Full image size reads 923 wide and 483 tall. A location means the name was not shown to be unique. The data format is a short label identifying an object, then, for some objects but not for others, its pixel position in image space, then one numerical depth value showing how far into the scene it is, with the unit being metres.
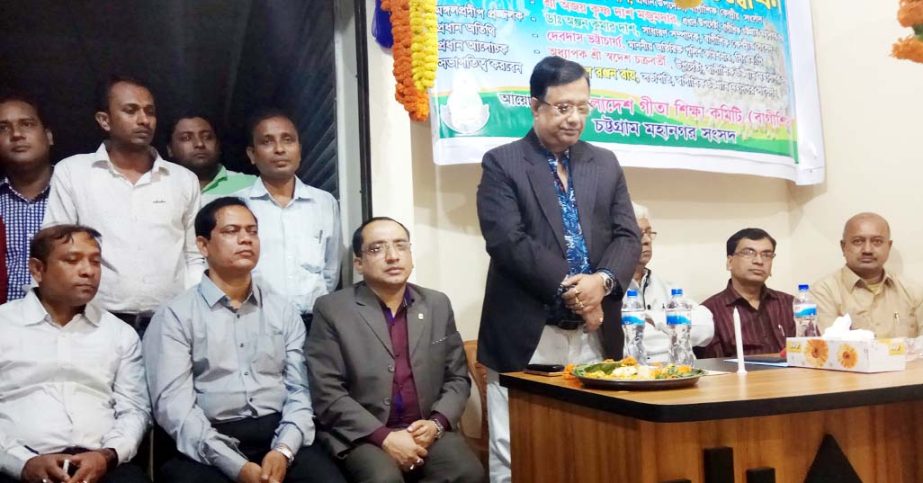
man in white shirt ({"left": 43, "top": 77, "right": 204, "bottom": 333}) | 2.78
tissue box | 1.98
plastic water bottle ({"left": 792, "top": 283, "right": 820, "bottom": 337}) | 2.37
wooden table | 1.61
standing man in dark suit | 2.41
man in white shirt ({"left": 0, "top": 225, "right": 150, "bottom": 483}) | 2.33
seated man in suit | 2.54
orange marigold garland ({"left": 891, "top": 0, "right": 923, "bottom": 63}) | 1.84
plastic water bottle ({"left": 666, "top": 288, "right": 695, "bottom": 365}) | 2.11
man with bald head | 3.72
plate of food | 1.76
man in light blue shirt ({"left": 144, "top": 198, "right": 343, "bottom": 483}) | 2.44
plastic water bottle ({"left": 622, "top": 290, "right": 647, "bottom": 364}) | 2.17
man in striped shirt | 2.74
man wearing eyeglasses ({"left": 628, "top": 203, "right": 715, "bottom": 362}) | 3.41
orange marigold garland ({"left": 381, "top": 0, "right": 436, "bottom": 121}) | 3.02
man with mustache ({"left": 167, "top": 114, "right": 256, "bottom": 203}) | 3.00
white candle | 2.15
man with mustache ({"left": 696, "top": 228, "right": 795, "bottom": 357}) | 3.63
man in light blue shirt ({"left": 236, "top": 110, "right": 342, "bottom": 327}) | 3.09
